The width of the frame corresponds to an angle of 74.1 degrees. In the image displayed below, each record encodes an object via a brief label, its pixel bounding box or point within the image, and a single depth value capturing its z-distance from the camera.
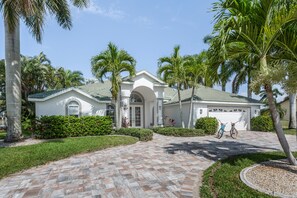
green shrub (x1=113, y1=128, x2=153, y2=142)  13.95
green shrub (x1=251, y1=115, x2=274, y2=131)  19.78
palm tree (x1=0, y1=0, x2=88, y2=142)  11.97
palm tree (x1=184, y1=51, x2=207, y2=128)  17.41
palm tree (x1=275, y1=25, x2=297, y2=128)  6.53
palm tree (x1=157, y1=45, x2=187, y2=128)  17.66
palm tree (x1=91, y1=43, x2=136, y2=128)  15.94
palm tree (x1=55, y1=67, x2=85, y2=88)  30.90
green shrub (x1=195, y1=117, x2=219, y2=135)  17.61
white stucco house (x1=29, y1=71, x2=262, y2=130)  16.89
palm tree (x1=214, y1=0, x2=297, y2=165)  6.32
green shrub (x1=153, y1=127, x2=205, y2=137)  16.25
